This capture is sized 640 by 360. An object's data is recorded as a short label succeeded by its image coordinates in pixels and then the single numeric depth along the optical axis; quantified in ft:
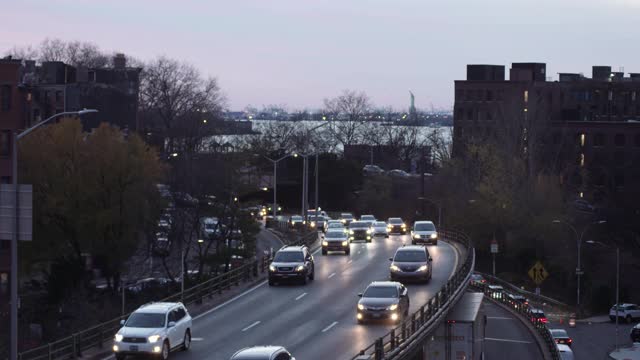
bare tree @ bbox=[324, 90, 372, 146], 573.74
